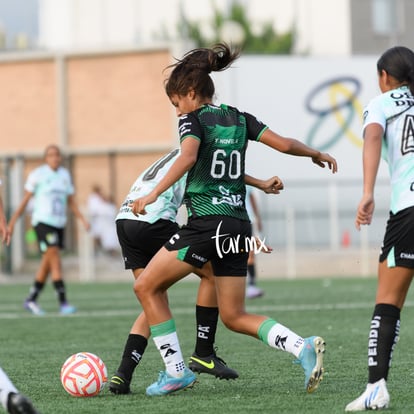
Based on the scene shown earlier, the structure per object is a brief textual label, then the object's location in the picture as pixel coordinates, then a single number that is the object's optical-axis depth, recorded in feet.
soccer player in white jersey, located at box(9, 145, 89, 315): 100.48
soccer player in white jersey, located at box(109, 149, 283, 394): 50.78
